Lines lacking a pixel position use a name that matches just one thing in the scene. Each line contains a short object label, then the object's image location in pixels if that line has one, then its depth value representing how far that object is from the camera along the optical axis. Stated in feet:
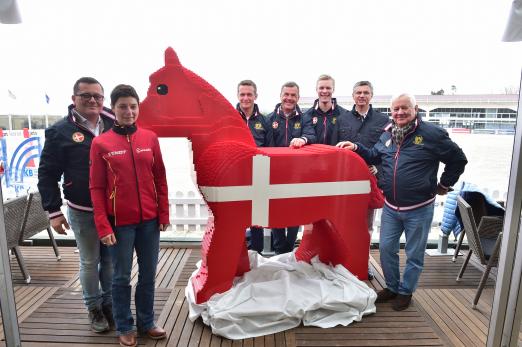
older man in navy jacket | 7.96
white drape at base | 7.49
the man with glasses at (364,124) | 9.77
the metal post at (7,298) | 5.27
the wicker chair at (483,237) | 8.66
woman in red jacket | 6.30
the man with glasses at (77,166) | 6.92
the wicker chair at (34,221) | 10.21
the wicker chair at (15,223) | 9.38
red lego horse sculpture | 7.29
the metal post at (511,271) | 5.16
